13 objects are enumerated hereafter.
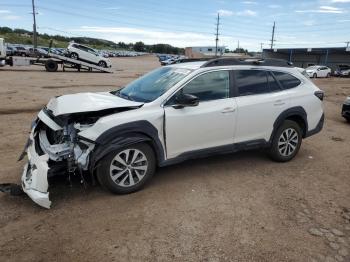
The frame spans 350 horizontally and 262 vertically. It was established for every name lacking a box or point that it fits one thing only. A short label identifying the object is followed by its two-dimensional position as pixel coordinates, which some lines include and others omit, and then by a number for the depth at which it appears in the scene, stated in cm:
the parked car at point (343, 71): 4247
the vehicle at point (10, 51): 3488
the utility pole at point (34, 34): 5589
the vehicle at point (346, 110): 987
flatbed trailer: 2655
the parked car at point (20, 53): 3224
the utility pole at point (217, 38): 8146
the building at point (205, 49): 8300
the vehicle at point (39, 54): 2812
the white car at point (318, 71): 3806
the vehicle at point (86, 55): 2861
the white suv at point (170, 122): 405
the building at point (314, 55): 5522
